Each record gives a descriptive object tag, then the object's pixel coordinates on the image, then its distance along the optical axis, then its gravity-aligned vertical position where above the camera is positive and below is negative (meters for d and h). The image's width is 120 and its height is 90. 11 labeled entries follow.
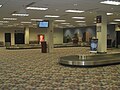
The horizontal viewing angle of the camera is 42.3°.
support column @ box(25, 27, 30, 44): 30.18 +1.53
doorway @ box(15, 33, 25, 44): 34.26 +1.08
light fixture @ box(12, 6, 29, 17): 12.51 +2.68
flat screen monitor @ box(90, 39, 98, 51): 13.71 -0.13
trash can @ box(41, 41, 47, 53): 16.38 -0.45
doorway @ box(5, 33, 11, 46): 33.15 +0.84
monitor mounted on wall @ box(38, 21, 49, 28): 16.64 +2.03
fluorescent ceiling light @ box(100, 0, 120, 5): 9.08 +2.44
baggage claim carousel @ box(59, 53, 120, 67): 8.75 -1.03
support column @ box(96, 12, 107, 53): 13.91 +0.86
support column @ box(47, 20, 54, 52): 16.99 +0.52
